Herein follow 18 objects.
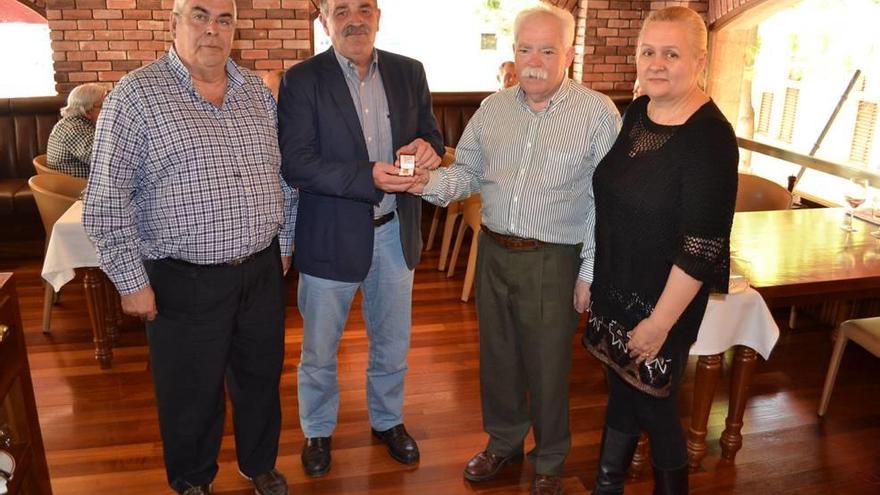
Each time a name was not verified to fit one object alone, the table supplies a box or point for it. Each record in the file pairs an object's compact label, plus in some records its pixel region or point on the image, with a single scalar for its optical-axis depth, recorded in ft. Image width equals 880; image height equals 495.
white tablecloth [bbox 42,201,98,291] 10.69
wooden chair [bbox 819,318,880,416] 9.68
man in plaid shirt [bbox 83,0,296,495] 6.41
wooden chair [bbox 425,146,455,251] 17.27
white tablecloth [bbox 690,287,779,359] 8.14
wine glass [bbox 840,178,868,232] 10.90
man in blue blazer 7.53
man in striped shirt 7.17
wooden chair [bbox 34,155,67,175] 13.92
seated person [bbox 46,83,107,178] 14.61
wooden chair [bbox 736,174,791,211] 12.63
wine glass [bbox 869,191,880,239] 11.25
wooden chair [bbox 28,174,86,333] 12.09
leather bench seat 17.94
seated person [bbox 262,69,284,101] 14.55
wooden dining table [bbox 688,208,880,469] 8.61
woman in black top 5.95
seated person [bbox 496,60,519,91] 16.11
